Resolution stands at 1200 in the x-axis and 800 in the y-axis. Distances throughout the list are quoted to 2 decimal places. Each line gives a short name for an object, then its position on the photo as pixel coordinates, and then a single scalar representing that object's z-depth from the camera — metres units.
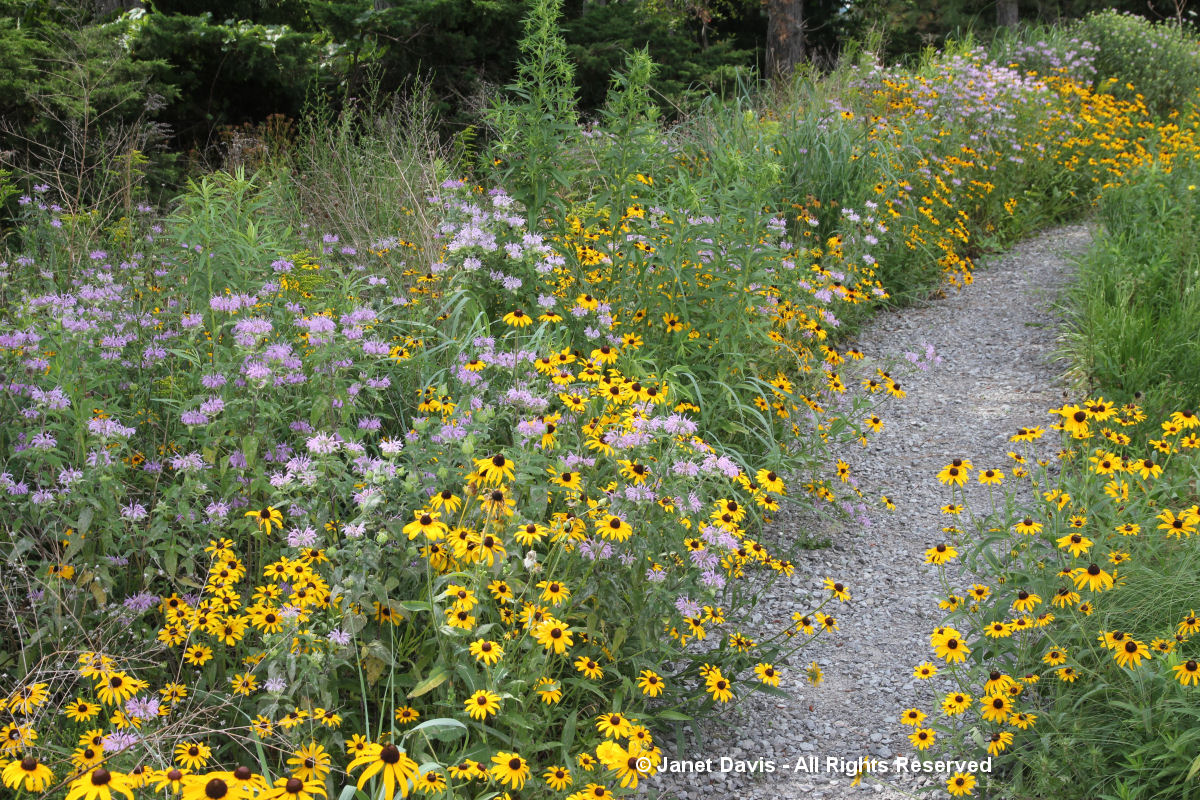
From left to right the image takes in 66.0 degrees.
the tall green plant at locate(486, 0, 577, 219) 3.80
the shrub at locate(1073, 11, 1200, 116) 10.34
